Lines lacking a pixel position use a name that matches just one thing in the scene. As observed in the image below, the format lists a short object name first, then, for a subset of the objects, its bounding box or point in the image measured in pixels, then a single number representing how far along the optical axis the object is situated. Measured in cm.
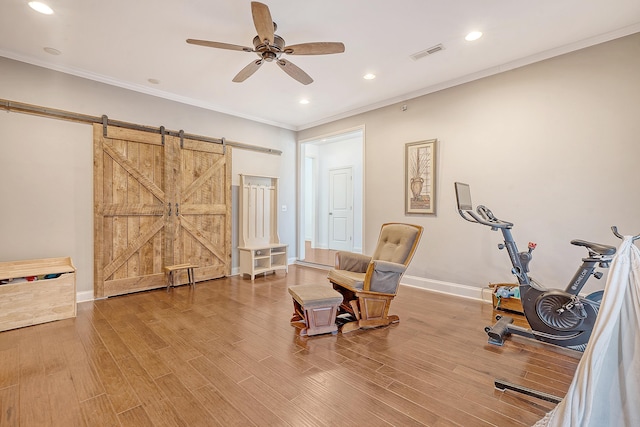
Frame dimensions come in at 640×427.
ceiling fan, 233
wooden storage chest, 288
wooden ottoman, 274
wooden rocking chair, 295
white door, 782
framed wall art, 430
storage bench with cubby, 512
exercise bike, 216
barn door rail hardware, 332
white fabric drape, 119
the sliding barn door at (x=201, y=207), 458
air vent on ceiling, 321
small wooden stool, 430
